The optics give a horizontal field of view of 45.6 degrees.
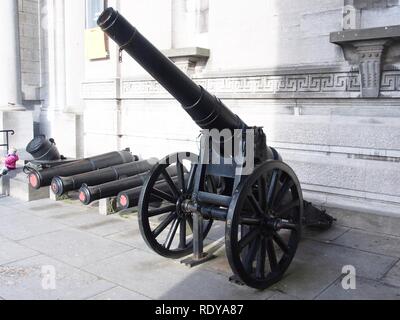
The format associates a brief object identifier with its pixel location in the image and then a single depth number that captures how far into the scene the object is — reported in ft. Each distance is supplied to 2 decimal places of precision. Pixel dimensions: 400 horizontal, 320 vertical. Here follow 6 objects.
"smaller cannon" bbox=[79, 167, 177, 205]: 19.14
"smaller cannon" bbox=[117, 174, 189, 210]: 18.03
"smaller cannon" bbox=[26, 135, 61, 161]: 23.18
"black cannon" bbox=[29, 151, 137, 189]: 21.02
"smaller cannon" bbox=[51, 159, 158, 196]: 20.11
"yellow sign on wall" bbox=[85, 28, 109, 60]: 28.59
